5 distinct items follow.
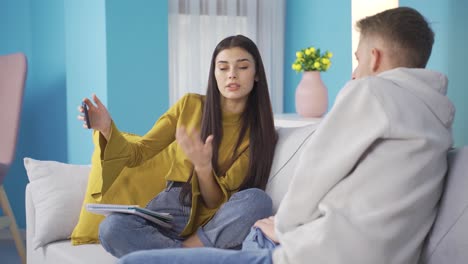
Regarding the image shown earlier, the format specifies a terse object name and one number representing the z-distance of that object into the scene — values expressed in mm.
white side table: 3715
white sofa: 1604
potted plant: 3865
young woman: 2434
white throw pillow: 2824
